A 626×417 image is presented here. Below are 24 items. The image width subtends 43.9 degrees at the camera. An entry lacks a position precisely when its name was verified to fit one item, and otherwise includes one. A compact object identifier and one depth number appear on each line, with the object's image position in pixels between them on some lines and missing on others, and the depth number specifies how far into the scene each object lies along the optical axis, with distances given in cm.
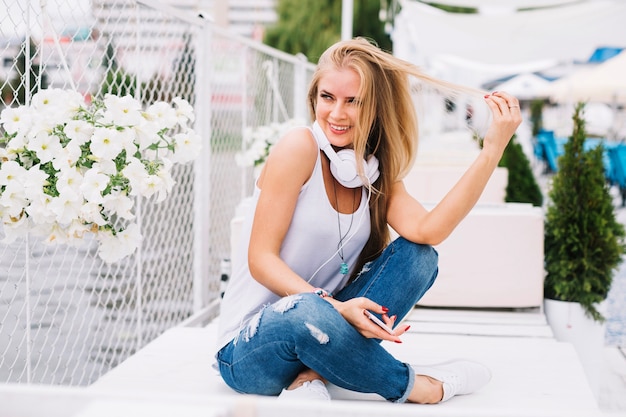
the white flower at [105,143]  194
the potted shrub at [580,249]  375
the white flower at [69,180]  189
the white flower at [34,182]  187
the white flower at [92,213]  191
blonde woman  212
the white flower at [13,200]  186
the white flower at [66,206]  188
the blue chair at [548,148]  1413
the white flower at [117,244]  209
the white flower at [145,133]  206
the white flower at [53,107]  193
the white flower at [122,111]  202
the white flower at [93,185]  190
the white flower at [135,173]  199
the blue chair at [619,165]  1079
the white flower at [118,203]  199
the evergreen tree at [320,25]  1975
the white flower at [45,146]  190
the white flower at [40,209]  188
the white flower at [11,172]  187
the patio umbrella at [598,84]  1562
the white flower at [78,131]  194
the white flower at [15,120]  192
